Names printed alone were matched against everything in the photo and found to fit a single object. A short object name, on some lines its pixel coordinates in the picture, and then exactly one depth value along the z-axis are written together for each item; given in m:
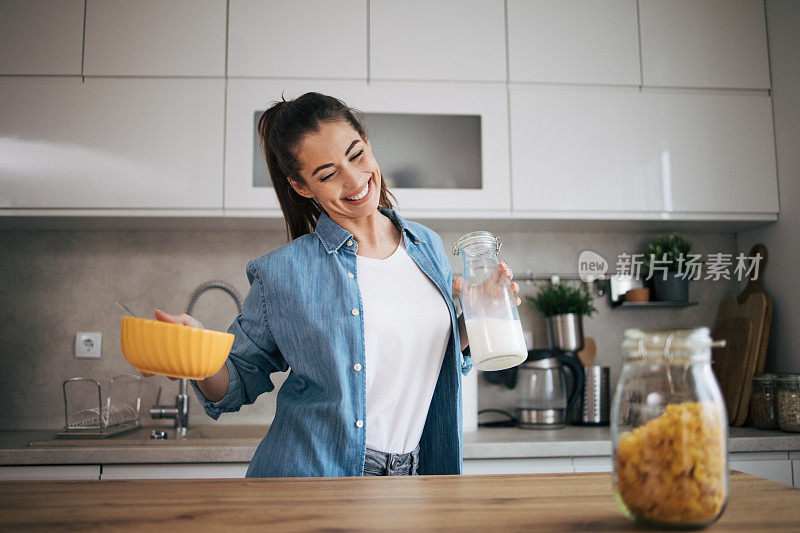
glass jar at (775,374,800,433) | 1.93
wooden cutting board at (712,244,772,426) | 2.13
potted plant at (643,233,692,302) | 2.40
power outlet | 2.36
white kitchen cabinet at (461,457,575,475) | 1.84
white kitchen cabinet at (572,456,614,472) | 1.85
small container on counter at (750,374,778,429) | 2.01
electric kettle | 2.10
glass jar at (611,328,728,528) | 0.52
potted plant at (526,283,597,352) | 2.29
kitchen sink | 1.82
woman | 1.13
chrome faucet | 2.16
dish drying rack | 2.03
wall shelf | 2.39
